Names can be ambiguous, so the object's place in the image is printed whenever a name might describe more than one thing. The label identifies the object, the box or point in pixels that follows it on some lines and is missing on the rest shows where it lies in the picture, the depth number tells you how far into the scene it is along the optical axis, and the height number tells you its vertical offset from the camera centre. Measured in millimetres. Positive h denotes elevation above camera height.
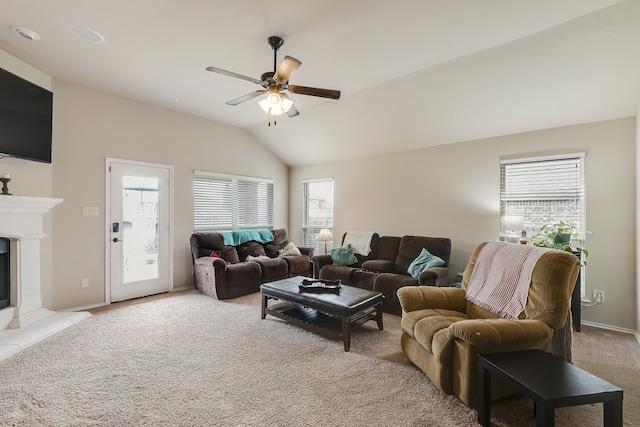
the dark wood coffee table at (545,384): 1419 -888
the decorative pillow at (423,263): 4047 -708
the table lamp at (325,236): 5488 -445
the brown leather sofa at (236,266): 4492 -882
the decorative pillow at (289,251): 5710 -752
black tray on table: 3328 -852
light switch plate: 4043 +10
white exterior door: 4301 -275
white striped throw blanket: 2268 -547
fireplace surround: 3080 -709
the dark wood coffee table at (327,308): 2906 -996
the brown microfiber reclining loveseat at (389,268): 3883 -836
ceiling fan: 2805 +1165
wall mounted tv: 3076 +1024
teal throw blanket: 5238 -454
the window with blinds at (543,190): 3730 +288
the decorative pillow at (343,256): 4891 -731
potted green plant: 3408 -304
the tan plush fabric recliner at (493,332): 1932 -819
